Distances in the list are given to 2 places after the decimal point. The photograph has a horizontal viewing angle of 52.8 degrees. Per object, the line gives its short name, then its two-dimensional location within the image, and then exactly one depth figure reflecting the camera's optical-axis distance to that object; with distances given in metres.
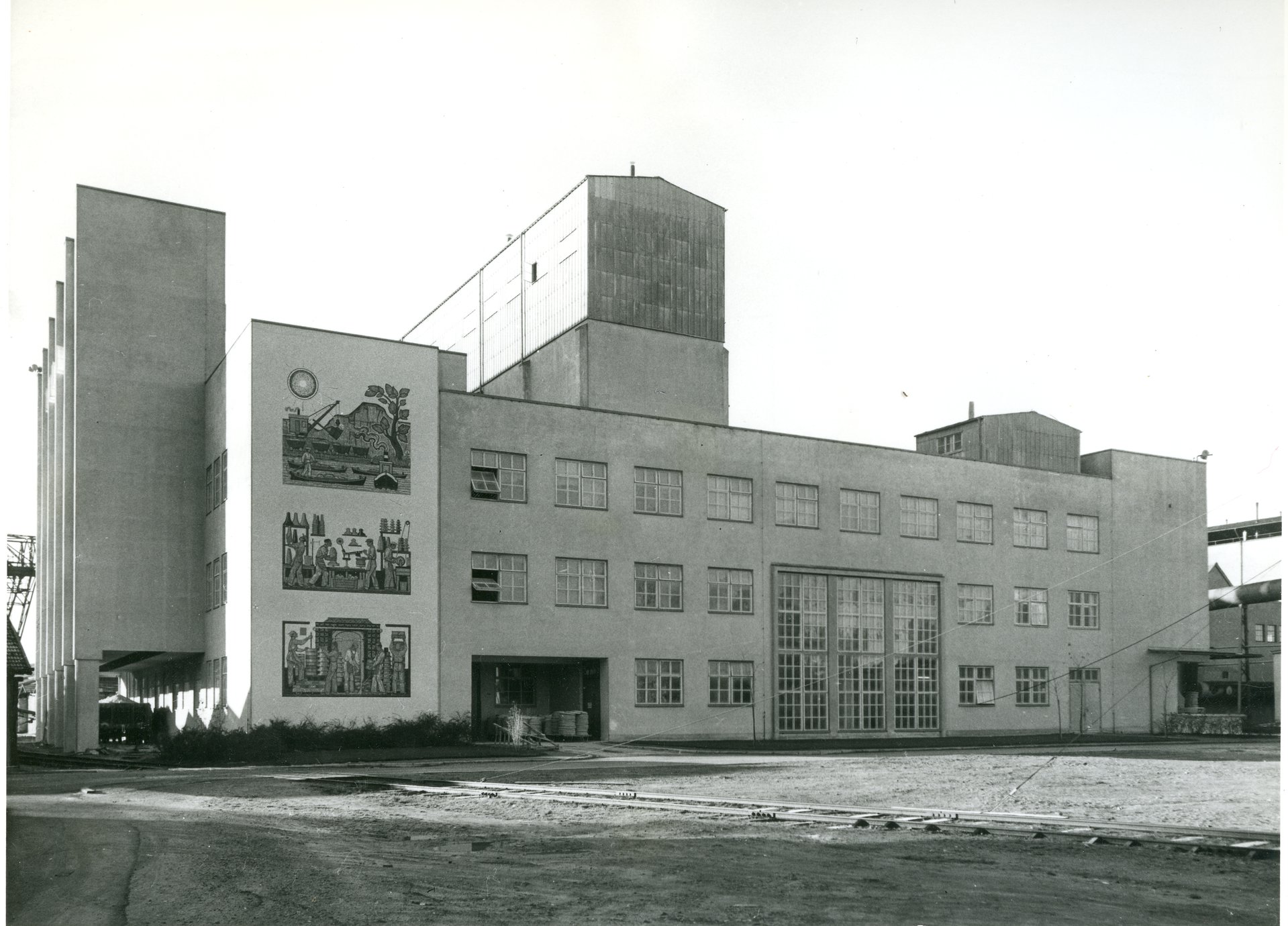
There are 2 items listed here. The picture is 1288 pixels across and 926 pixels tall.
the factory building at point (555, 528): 36.59
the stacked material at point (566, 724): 40.81
